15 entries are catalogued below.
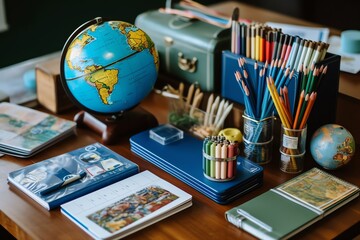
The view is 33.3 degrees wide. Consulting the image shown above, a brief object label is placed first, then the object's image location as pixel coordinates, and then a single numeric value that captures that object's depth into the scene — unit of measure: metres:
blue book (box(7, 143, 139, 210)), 1.42
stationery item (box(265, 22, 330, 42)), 2.11
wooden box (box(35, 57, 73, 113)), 1.82
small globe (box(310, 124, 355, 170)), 1.49
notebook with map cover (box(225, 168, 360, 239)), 1.28
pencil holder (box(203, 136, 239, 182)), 1.40
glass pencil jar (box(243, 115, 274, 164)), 1.53
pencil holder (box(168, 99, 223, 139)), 1.70
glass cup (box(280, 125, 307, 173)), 1.49
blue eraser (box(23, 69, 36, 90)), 2.01
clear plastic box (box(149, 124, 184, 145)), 1.63
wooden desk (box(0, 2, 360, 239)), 1.30
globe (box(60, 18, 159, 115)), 1.55
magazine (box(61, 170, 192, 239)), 1.30
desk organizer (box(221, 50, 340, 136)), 1.55
